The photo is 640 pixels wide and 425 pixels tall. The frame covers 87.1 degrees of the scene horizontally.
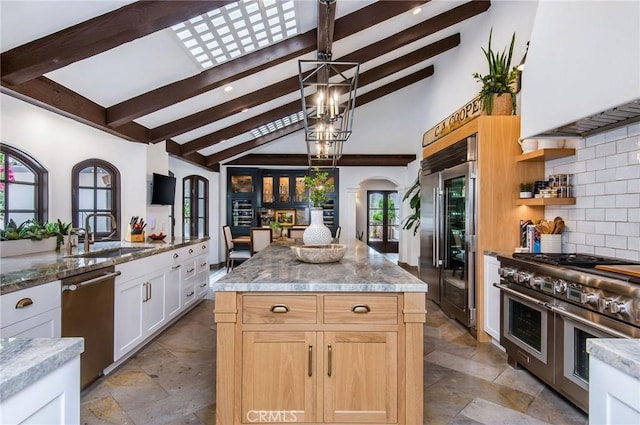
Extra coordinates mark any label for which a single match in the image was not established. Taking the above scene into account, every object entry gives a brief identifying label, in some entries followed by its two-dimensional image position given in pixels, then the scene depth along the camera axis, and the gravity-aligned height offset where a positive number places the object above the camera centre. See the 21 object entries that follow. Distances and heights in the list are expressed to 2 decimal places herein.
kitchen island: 1.79 -0.76
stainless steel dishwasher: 2.14 -0.70
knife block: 3.93 -0.29
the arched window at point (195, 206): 6.94 +0.12
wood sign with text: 3.94 +1.23
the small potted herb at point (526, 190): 3.16 +0.20
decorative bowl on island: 2.31 -0.30
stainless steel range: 1.79 -0.62
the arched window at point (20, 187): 3.45 +0.26
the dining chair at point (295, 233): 6.27 -0.41
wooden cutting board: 1.78 -0.33
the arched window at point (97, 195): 4.09 +0.21
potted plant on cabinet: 3.40 +1.24
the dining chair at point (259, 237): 6.24 -0.48
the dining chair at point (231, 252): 6.69 -0.98
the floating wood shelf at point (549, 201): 2.82 +0.08
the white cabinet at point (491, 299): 3.10 -0.83
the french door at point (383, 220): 10.40 -0.27
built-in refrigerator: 3.46 -0.20
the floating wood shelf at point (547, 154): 2.81 +0.49
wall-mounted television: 4.53 +0.31
